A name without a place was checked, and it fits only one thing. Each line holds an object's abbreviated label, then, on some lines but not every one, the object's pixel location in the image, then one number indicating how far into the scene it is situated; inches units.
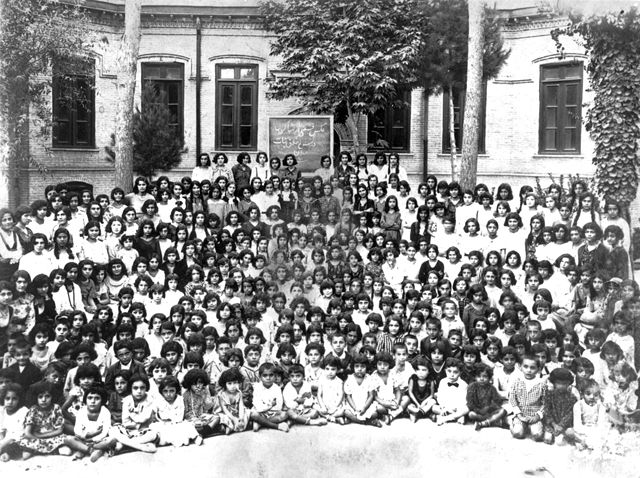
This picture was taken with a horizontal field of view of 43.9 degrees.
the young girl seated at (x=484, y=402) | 240.5
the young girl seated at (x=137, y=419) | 221.3
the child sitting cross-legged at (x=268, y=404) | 240.7
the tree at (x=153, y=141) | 544.7
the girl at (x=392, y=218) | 350.6
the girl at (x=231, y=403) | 237.3
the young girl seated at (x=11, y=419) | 210.7
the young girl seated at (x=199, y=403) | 233.1
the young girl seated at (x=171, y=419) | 226.1
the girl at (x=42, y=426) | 213.8
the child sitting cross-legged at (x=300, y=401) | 243.4
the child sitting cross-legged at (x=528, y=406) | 234.1
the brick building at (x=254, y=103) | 607.5
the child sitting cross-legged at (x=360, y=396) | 245.0
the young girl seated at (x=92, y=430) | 216.8
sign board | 423.8
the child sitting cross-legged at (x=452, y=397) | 241.9
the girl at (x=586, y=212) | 323.3
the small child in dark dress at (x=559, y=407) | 228.2
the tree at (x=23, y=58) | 394.3
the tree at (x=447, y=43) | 519.5
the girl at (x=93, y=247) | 300.6
